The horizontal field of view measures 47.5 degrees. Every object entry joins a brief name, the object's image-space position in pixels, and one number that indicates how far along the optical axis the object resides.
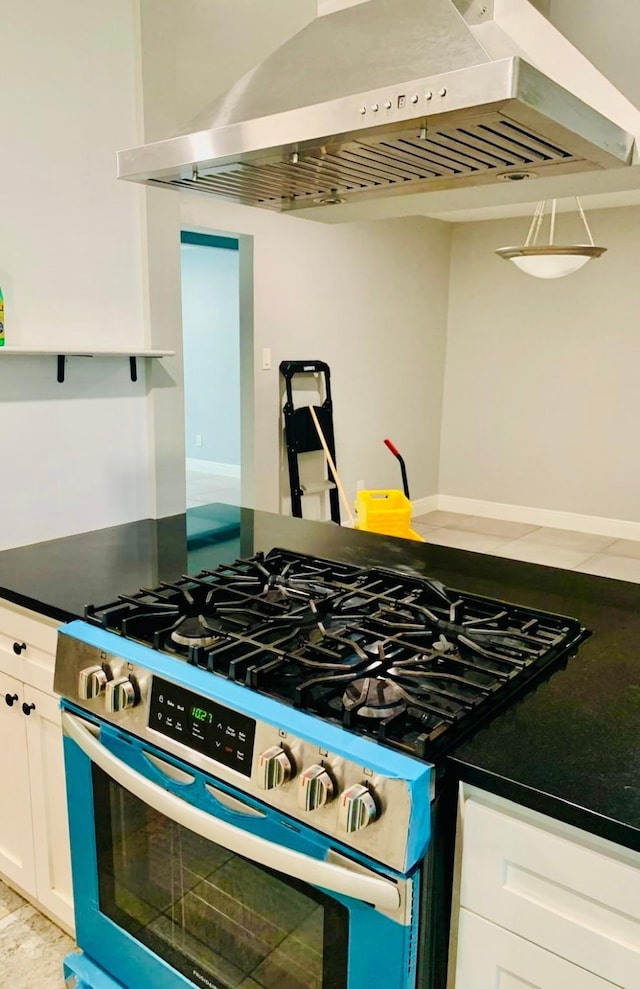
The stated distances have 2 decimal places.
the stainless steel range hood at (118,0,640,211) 1.00
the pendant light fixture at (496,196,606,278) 3.20
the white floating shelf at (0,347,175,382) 2.15
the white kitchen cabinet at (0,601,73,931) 1.62
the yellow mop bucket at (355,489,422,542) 3.84
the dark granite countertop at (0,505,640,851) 0.91
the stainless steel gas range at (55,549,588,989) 0.98
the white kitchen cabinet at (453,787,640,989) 0.87
